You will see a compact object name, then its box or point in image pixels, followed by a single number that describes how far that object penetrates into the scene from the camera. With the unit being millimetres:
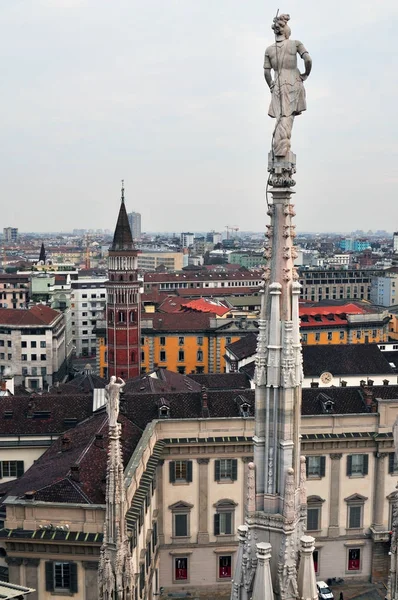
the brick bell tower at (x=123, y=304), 68625
